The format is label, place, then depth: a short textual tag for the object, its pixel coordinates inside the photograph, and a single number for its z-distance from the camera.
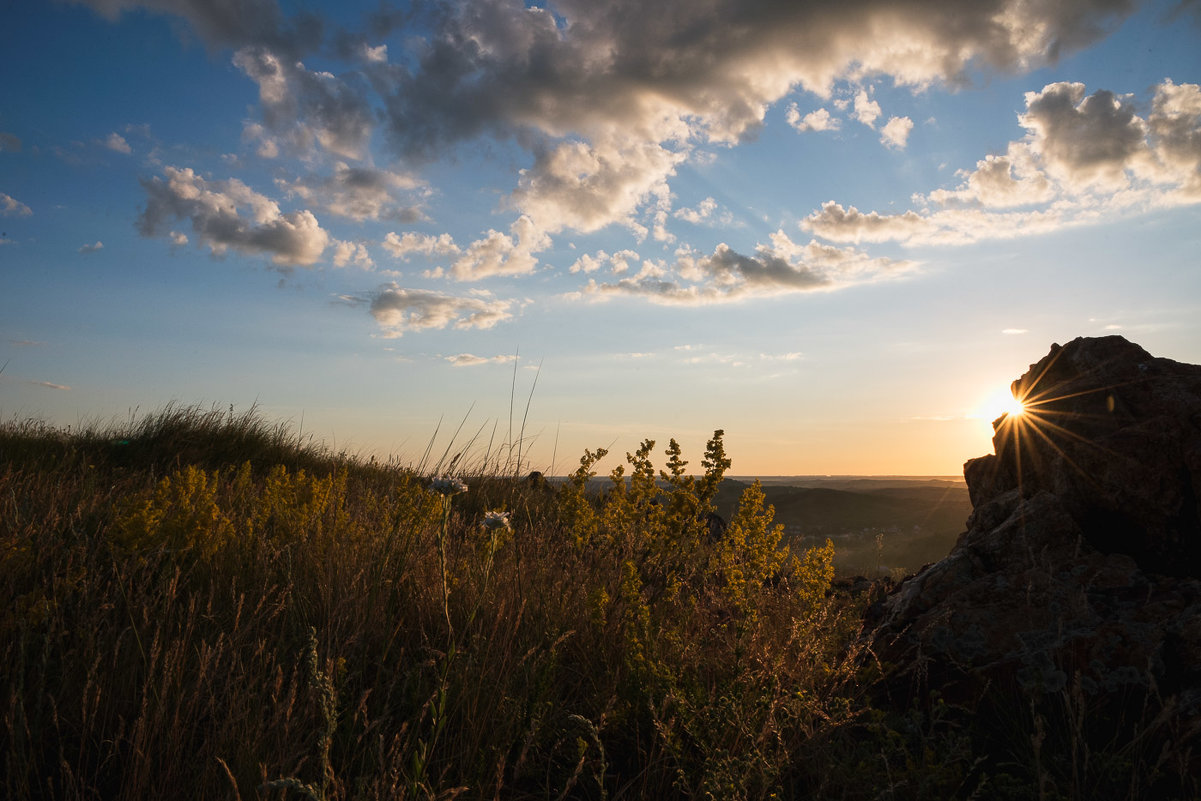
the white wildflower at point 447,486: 3.08
